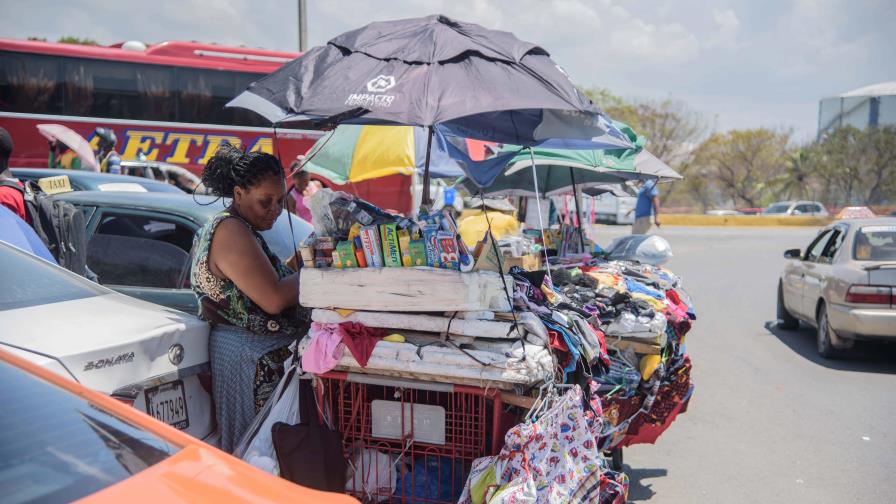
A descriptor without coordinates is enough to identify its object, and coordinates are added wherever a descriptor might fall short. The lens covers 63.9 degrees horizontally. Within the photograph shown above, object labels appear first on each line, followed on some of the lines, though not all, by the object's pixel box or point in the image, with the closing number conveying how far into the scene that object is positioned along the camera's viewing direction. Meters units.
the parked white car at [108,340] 2.62
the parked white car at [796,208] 39.88
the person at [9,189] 4.77
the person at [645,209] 13.15
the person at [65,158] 12.70
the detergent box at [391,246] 3.05
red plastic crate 3.07
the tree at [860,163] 42.62
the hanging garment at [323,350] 3.02
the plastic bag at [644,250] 5.95
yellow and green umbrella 7.28
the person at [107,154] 11.73
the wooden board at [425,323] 2.96
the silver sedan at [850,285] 7.46
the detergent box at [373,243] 3.06
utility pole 17.44
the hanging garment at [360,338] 2.98
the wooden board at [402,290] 2.94
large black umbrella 3.07
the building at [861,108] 60.59
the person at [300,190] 9.23
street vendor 3.29
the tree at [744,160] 51.28
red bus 15.45
